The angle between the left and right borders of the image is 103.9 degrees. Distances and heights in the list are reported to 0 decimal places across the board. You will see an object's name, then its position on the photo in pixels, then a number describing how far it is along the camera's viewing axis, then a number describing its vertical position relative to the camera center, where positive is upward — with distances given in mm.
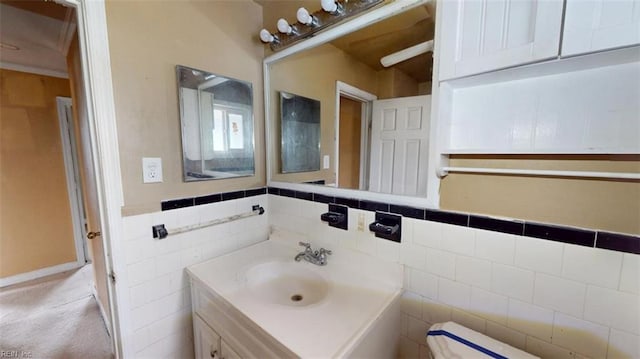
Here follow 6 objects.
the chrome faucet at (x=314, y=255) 1348 -560
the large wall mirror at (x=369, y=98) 1075 +291
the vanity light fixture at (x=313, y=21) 1164 +681
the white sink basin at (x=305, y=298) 833 -599
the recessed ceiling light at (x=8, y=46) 1962 +854
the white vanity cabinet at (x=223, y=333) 890 -743
